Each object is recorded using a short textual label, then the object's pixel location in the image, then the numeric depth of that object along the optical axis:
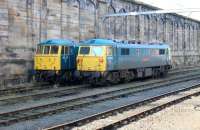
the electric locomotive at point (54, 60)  26.47
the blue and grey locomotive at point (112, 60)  26.31
